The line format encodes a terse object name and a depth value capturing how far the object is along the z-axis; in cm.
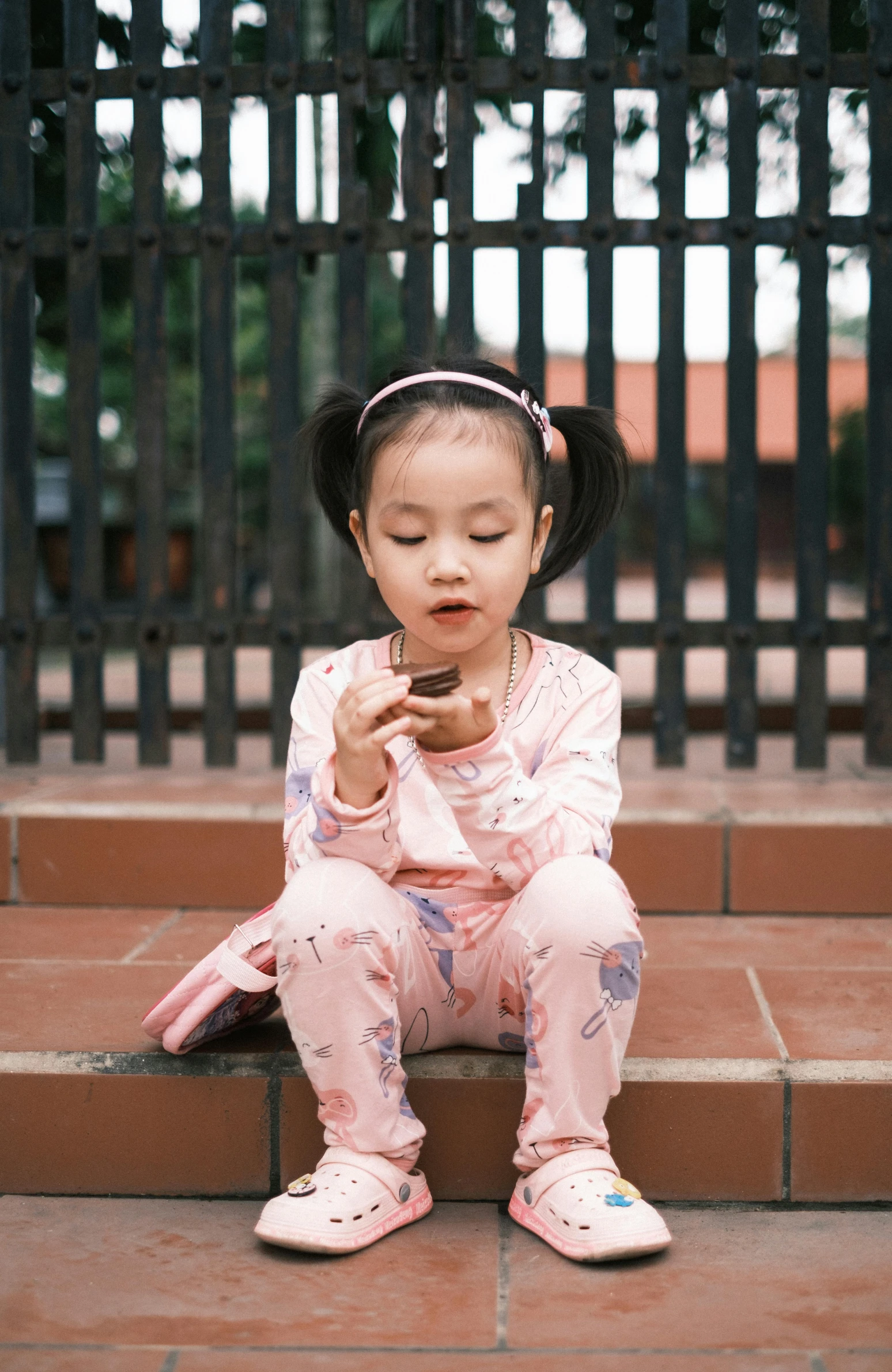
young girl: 168
